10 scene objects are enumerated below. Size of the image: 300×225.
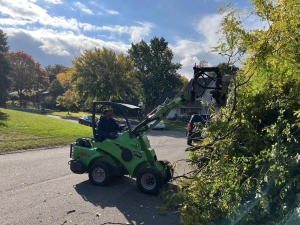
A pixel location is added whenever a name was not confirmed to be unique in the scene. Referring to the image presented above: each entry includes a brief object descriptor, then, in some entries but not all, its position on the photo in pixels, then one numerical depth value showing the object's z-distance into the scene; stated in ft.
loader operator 25.76
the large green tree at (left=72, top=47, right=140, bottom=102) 136.05
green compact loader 23.21
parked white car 103.74
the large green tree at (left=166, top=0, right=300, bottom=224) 12.77
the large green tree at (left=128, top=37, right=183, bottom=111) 177.06
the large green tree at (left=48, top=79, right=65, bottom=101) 252.83
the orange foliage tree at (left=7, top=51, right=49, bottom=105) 258.57
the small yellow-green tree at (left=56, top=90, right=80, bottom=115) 165.65
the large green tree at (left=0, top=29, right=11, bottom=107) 110.93
